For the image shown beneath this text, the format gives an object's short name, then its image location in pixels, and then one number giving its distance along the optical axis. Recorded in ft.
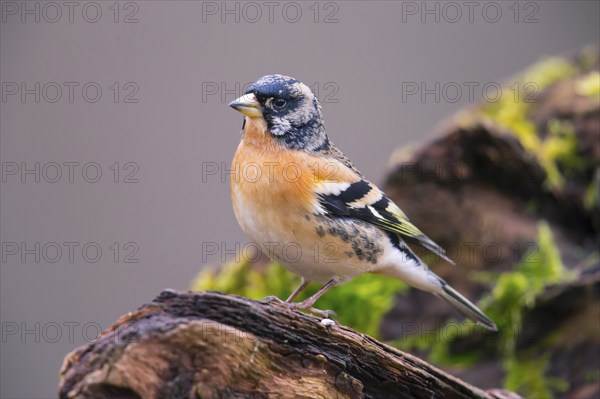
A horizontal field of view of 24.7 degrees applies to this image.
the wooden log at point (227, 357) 17.33
